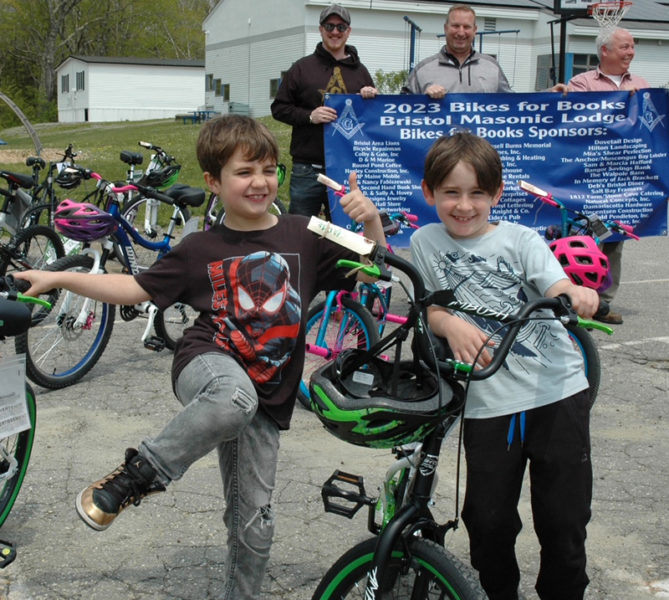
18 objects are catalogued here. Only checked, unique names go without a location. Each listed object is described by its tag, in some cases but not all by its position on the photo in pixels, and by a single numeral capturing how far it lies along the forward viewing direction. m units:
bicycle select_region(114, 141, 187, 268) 6.88
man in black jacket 6.85
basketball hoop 14.20
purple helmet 5.31
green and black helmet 2.20
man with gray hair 7.21
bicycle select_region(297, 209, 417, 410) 5.27
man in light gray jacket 6.79
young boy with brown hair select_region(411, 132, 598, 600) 2.70
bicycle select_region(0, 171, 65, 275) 6.70
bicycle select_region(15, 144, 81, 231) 6.88
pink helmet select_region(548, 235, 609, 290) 3.05
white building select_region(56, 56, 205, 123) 59.31
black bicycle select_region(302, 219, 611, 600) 2.23
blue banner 6.88
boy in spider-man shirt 2.74
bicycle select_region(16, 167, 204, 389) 5.45
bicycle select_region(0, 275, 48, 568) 3.02
